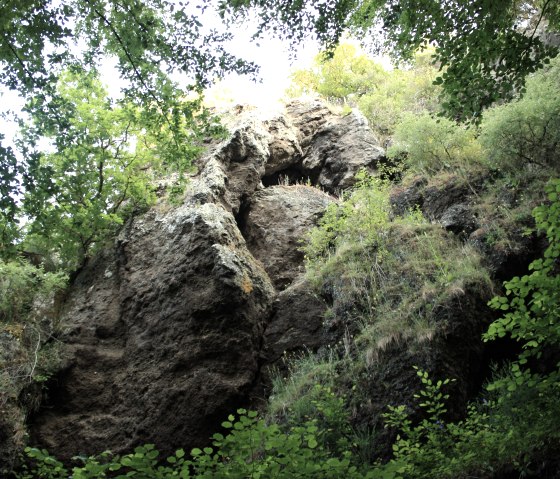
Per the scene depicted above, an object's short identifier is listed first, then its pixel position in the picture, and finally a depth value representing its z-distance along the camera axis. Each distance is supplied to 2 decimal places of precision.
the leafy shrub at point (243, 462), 3.69
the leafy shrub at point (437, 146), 10.40
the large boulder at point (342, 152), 13.31
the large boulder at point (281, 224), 10.79
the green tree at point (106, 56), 5.27
